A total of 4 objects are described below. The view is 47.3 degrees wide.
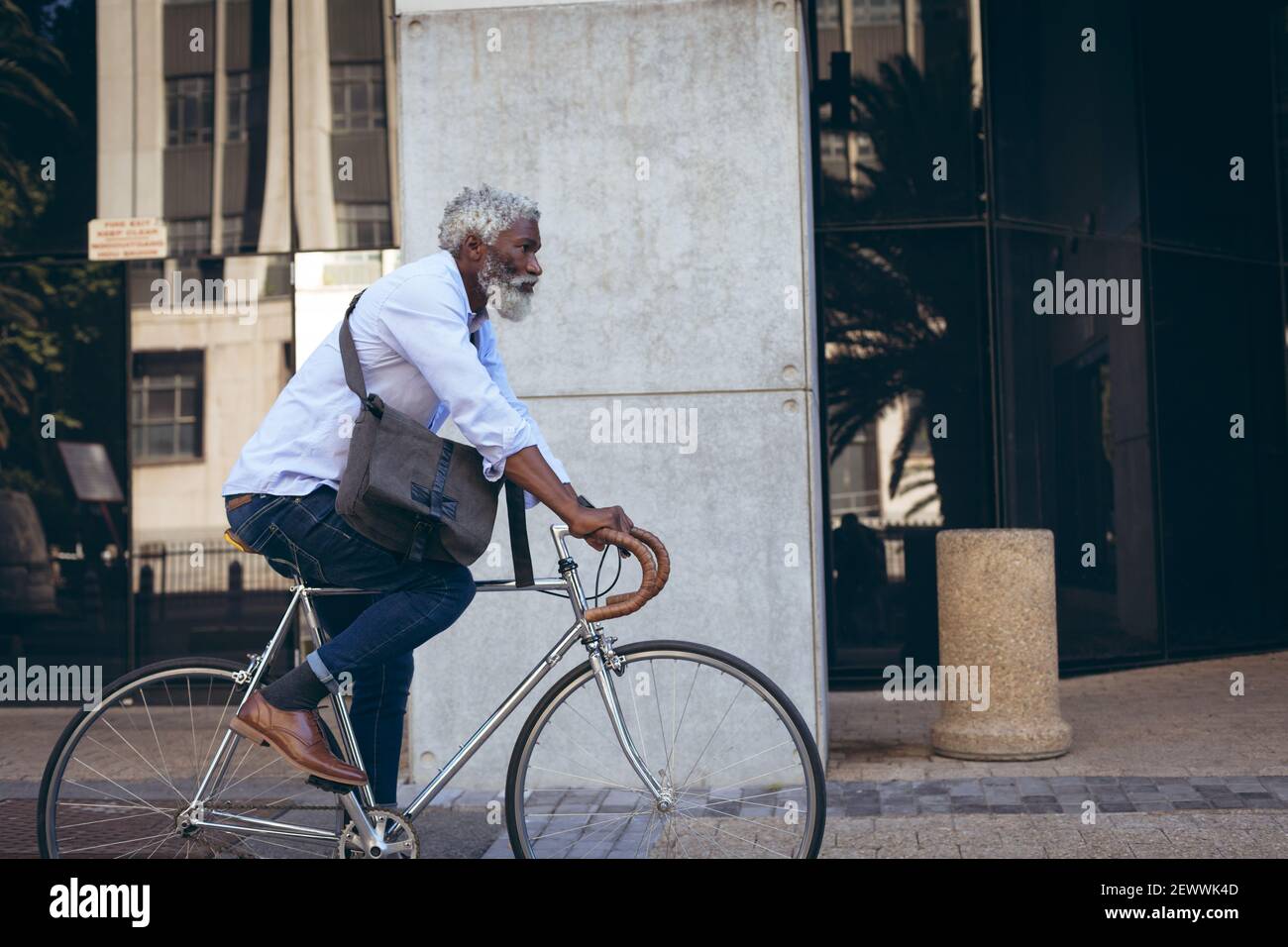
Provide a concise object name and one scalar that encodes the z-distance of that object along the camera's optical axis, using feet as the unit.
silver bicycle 11.98
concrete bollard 21.90
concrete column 19.89
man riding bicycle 11.75
